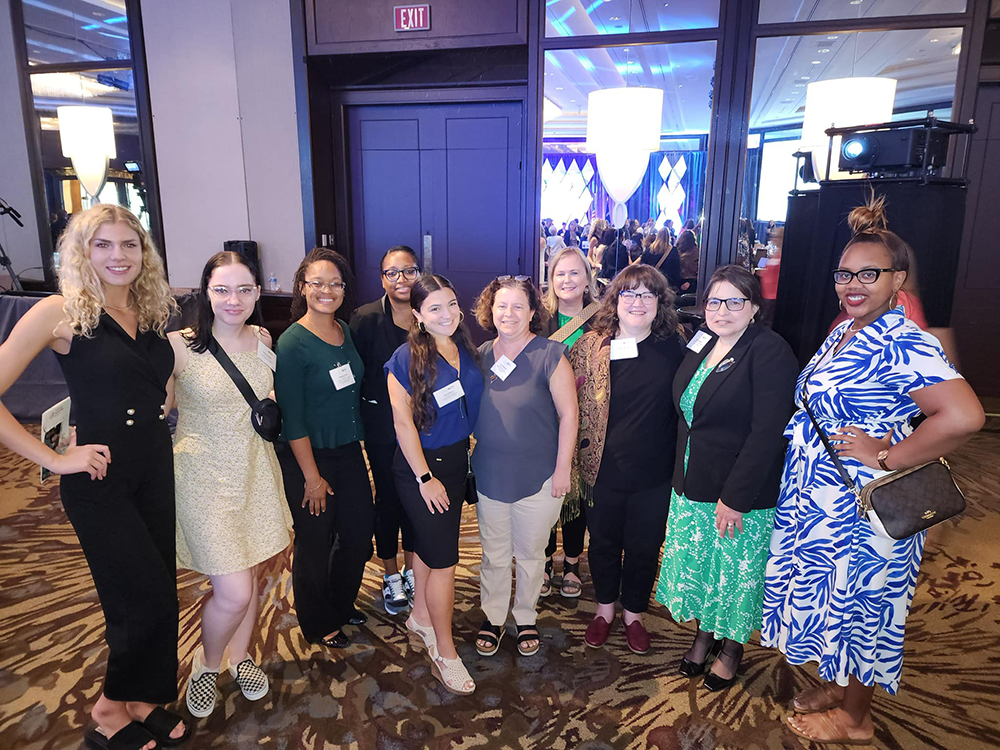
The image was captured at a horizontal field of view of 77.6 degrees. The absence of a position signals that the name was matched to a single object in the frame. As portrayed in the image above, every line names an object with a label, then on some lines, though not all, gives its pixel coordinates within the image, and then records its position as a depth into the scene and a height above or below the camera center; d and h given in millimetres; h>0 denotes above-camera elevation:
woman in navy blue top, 2188 -694
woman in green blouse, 2260 -771
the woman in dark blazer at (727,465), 2072 -769
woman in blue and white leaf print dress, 1763 -756
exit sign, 4652 +1578
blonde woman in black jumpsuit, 1767 -603
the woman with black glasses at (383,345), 2543 -452
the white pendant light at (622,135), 4391 +700
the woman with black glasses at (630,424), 2352 -715
